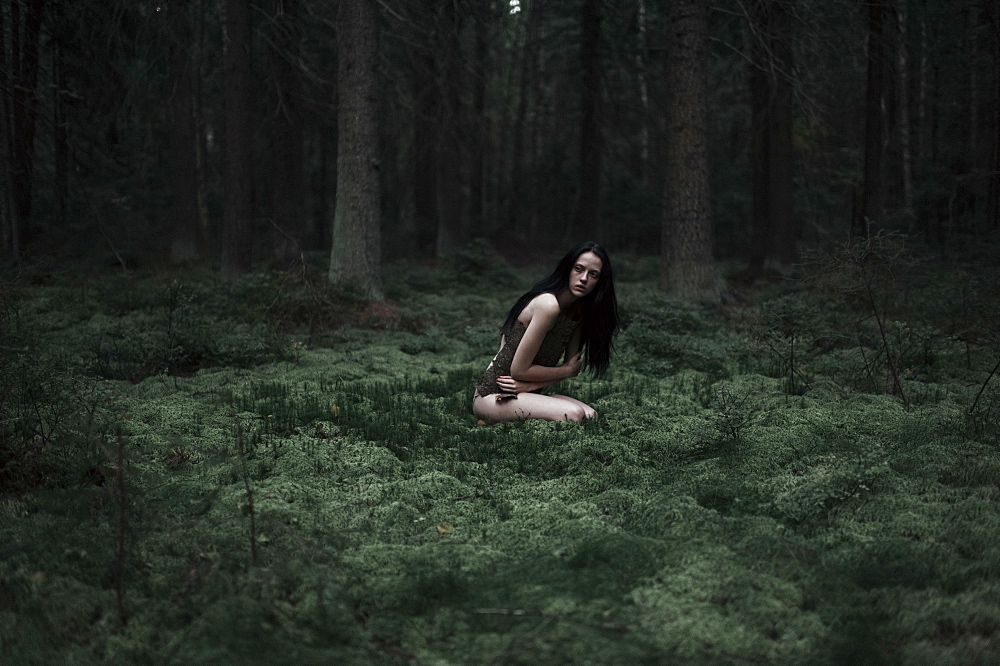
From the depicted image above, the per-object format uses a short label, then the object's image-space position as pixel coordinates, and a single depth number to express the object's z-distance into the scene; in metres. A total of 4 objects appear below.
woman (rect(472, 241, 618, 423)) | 5.36
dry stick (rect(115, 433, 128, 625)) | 2.76
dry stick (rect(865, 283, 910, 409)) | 5.95
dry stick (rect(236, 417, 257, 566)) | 3.18
